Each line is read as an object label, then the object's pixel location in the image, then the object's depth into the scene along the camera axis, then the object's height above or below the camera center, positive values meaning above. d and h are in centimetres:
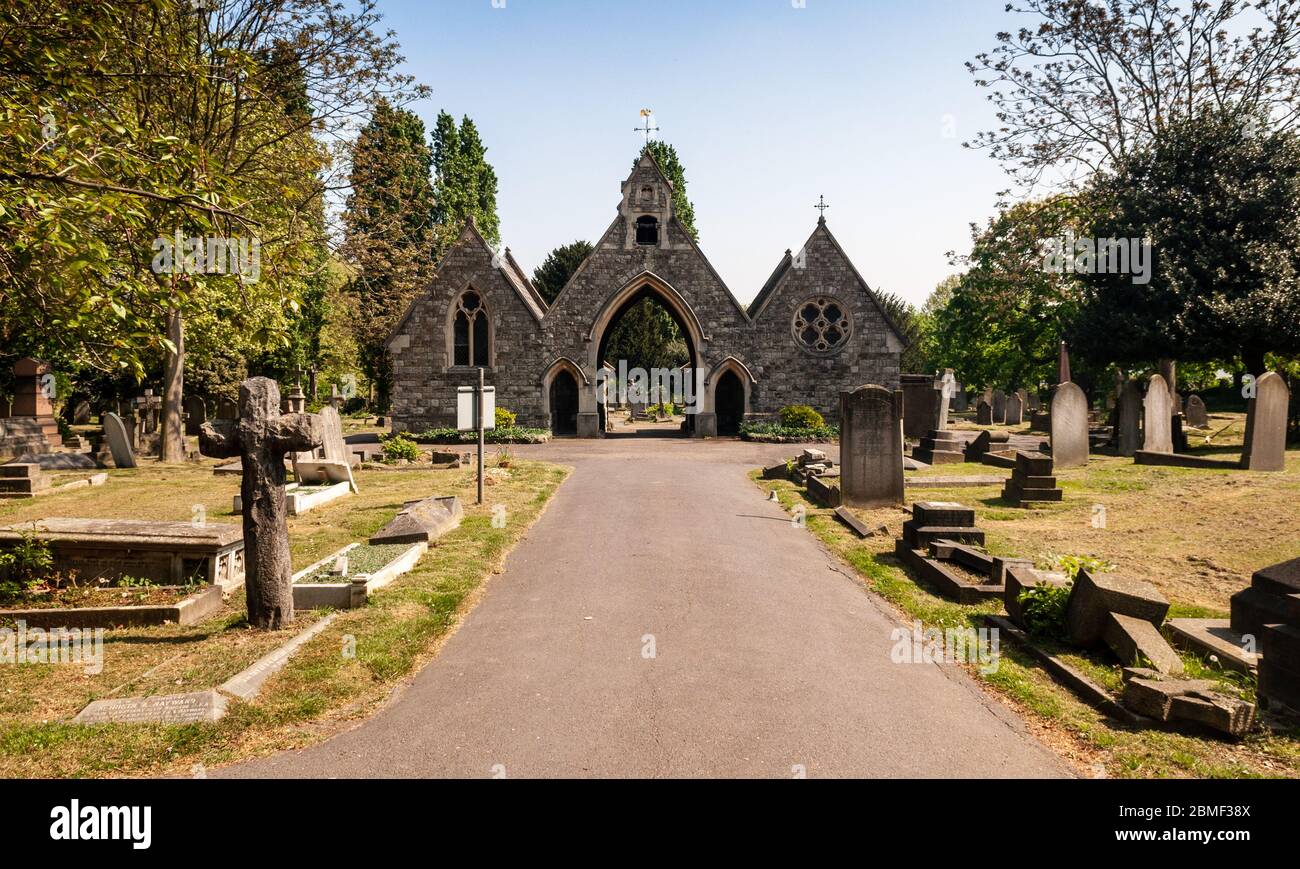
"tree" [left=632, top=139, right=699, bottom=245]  5478 +1801
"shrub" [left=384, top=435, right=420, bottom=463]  2106 -107
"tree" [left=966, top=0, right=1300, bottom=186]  2292 +1102
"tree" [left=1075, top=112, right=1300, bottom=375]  2017 +452
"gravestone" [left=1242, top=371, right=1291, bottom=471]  1584 -51
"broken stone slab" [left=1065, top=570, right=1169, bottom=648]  641 -177
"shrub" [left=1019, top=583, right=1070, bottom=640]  712 -201
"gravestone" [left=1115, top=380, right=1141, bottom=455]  2166 -45
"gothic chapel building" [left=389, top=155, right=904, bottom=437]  3162 +362
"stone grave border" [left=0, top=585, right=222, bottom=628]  734 -202
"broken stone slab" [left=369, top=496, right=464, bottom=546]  1077 -170
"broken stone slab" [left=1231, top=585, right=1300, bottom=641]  568 -175
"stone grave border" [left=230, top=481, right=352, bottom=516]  1358 -163
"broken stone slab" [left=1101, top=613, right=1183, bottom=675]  592 -201
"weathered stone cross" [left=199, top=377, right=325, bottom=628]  726 -63
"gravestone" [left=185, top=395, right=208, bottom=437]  3131 +13
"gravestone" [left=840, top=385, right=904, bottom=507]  1420 -76
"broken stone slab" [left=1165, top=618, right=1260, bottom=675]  618 -212
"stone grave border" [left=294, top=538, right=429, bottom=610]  812 -199
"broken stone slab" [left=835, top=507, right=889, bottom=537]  1213 -201
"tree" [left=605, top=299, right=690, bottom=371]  5216 +510
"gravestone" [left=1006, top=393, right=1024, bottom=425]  4234 -17
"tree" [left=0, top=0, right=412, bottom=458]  625 +224
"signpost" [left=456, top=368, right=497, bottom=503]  1544 +6
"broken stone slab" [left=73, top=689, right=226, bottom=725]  535 -216
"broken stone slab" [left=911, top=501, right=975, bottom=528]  1031 -152
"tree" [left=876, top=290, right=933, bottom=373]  5522 +578
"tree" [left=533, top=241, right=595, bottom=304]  5369 +1058
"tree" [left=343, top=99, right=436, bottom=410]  2173 +634
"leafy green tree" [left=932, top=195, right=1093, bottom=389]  2811 +452
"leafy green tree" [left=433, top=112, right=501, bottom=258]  4900 +1653
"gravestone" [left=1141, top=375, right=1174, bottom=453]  1962 -32
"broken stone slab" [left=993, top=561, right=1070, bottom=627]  752 -183
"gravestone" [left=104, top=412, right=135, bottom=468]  1997 -61
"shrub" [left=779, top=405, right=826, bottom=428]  3052 -35
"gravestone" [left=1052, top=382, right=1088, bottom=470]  1836 -62
